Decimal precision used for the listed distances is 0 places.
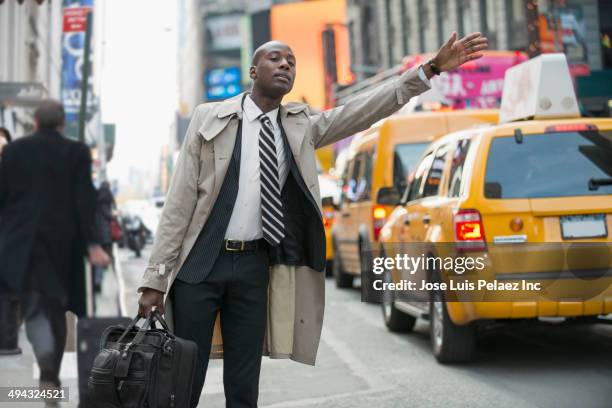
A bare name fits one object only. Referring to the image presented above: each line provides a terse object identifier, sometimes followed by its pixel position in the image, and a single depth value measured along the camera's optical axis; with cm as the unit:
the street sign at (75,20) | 1898
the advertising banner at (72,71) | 2711
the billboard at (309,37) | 10238
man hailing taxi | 451
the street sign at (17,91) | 1111
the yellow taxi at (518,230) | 718
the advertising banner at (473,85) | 2022
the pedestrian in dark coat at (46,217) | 619
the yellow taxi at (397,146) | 1364
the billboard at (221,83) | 12312
